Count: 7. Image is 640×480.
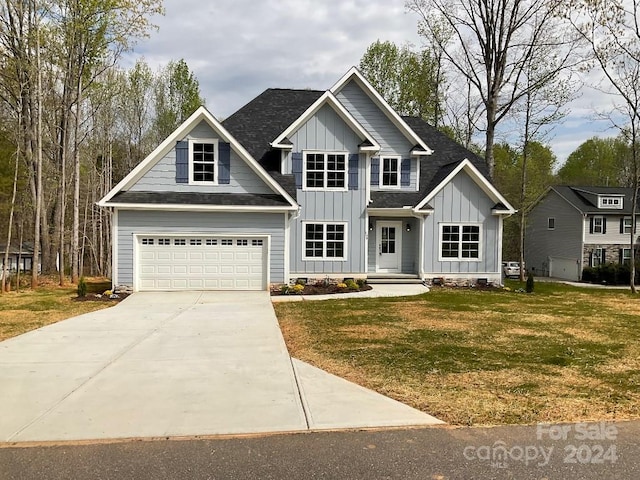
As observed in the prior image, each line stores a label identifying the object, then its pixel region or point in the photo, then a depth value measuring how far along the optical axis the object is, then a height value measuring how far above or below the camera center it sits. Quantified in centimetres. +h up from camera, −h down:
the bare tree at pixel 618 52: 2147 +855
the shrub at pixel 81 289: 1456 -184
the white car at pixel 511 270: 3538 -282
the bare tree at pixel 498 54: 2386 +940
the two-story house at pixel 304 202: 1537 +105
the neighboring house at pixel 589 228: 3572 +41
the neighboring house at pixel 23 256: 3750 -229
